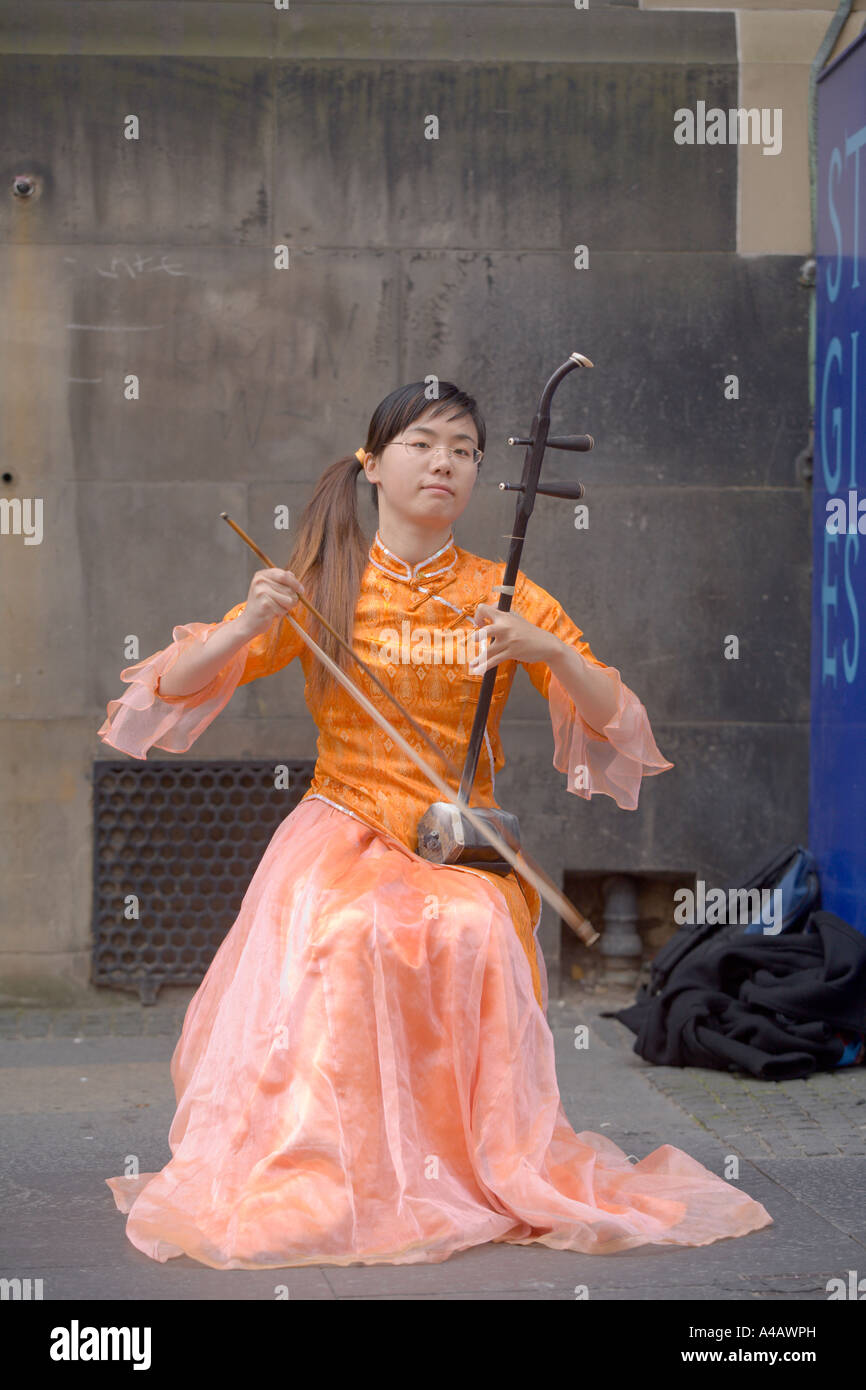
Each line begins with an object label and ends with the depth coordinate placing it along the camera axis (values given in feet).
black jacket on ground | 16.53
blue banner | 17.94
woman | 11.10
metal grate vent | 19.80
